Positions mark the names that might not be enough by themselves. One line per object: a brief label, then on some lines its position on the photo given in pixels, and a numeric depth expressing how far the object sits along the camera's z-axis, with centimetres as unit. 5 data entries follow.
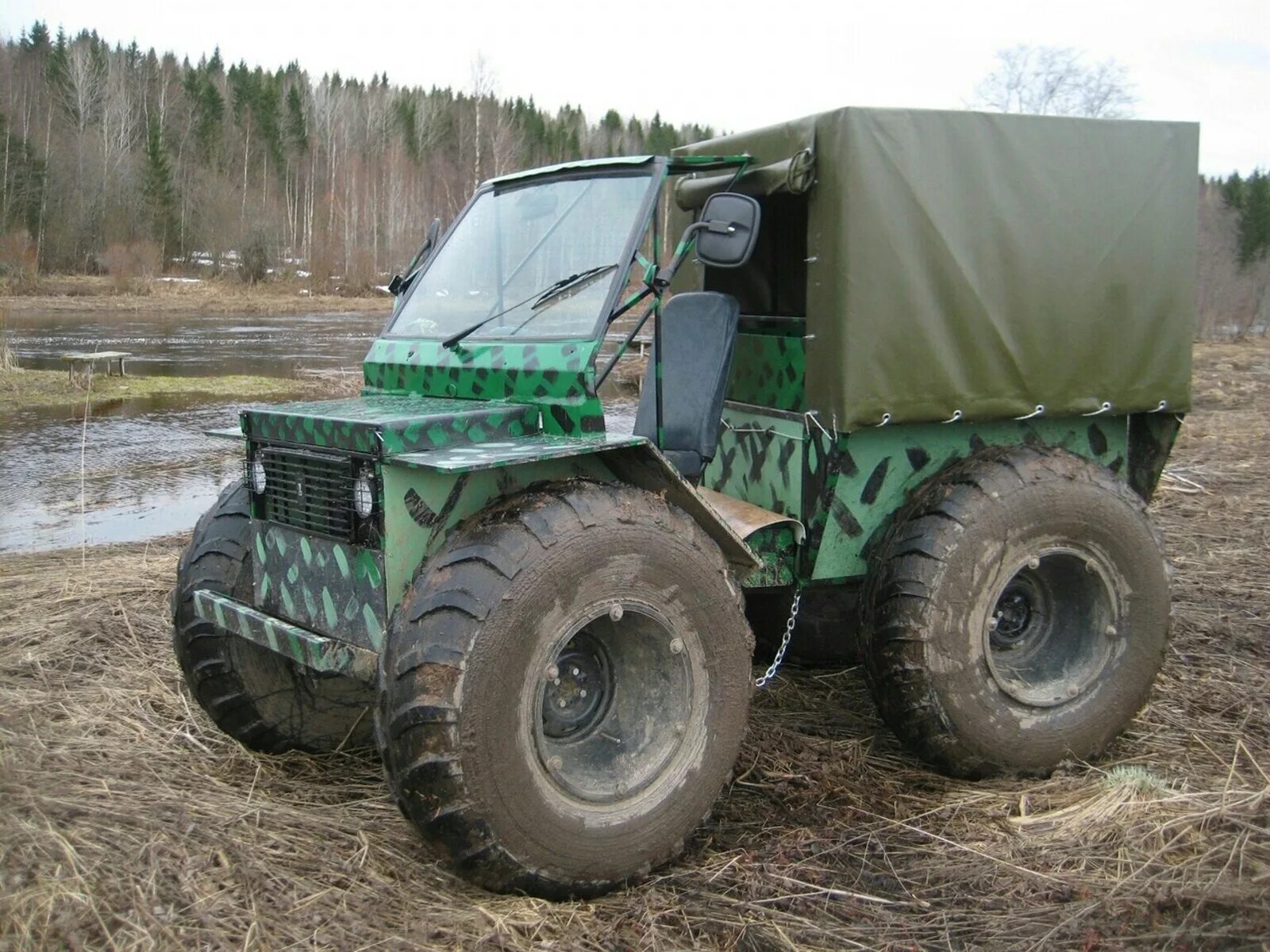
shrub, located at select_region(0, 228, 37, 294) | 4188
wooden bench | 1905
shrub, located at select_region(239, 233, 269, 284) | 5156
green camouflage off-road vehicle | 359
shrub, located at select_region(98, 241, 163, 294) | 4531
